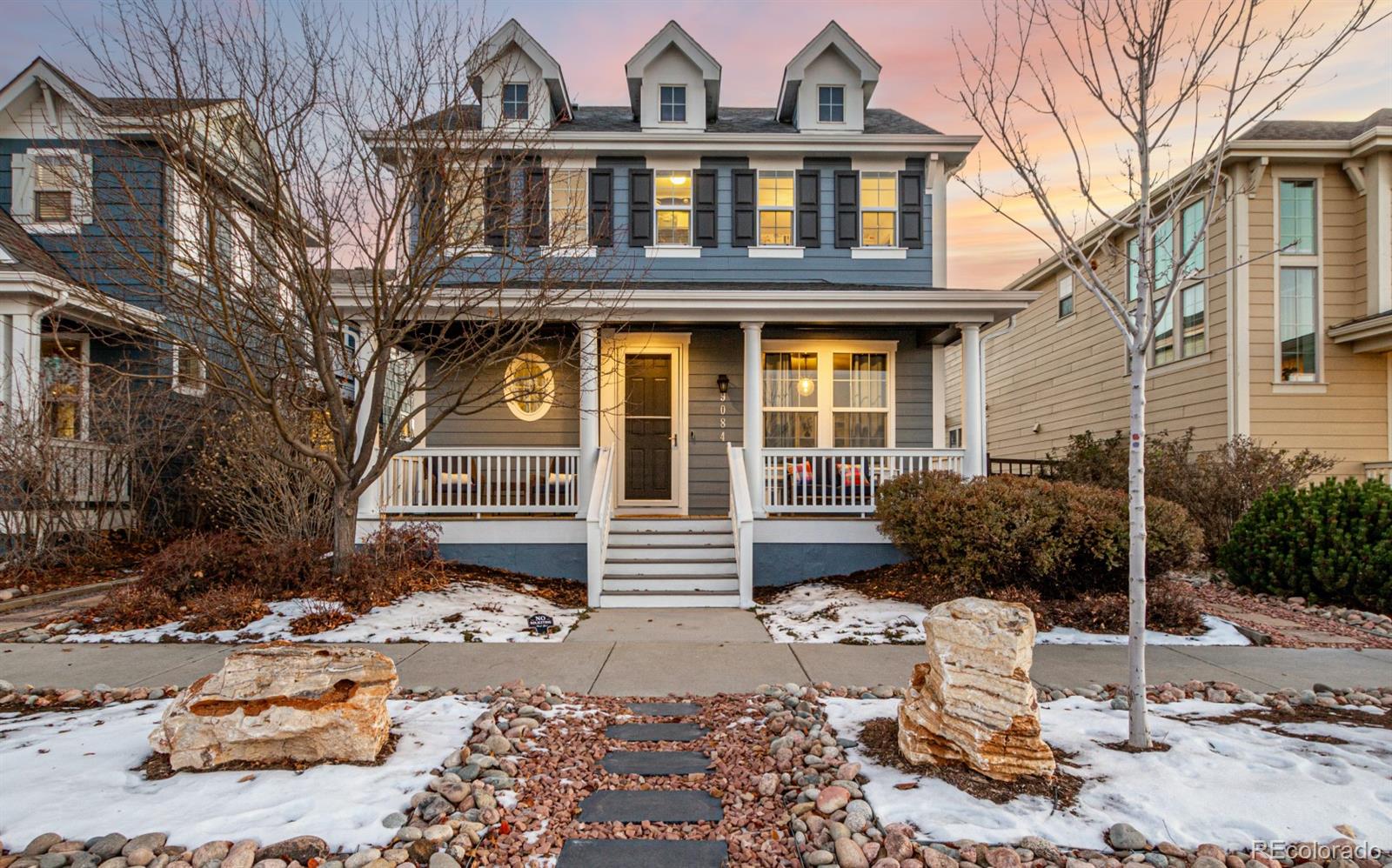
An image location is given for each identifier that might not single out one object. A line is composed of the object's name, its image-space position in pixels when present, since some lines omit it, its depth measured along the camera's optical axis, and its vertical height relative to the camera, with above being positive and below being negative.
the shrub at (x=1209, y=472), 8.95 -0.36
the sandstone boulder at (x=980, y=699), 2.83 -1.05
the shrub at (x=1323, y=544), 6.60 -0.99
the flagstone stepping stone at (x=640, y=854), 2.45 -1.46
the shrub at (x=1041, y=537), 6.30 -0.84
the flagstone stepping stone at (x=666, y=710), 3.93 -1.51
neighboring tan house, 10.33 +2.18
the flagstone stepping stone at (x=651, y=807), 2.76 -1.47
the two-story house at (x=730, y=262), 9.82 +2.66
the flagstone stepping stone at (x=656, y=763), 3.18 -1.48
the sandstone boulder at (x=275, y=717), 2.94 -1.16
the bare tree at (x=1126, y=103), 3.30 +1.89
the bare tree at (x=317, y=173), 5.58 +2.31
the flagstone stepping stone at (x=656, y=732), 3.58 -1.50
